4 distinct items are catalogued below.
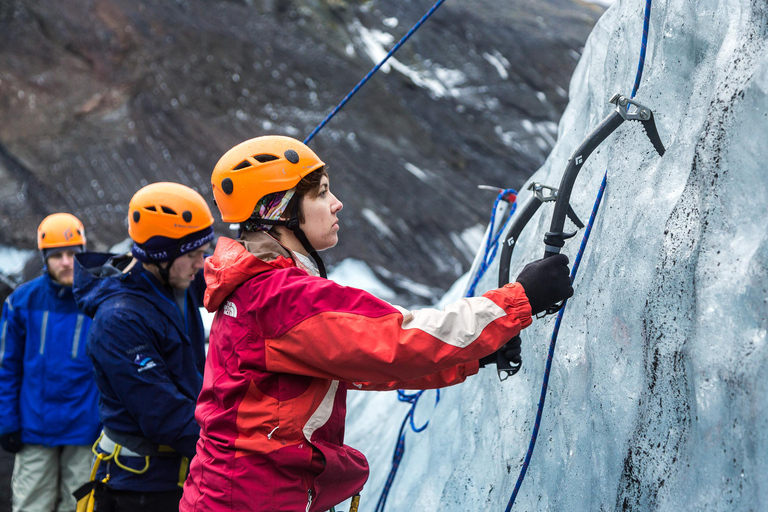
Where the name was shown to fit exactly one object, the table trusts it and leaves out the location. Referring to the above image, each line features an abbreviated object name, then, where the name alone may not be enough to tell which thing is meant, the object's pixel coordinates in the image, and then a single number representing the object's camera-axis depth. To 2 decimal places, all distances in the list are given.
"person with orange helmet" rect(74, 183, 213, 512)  2.54
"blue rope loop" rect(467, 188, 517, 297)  3.07
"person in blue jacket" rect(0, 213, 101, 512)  3.69
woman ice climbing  1.57
